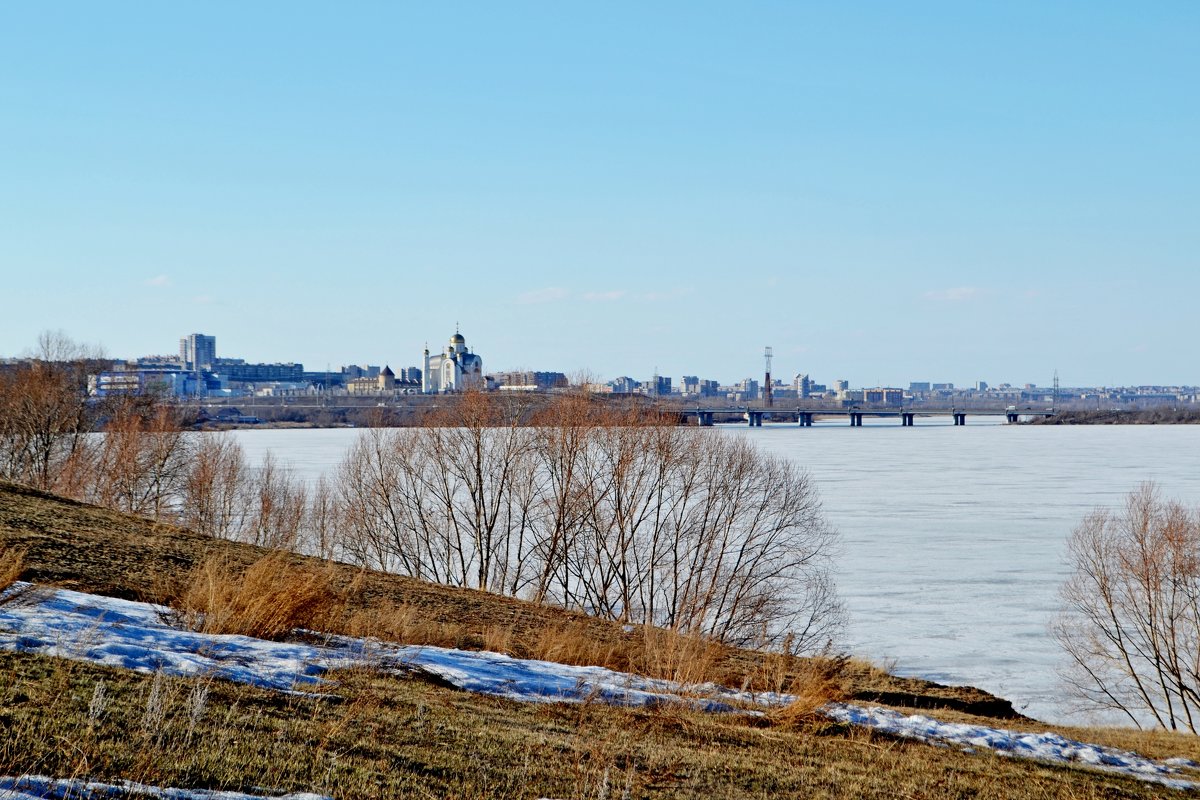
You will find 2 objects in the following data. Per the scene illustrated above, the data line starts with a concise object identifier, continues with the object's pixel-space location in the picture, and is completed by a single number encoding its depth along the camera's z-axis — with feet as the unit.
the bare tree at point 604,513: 105.60
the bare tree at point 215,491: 126.00
